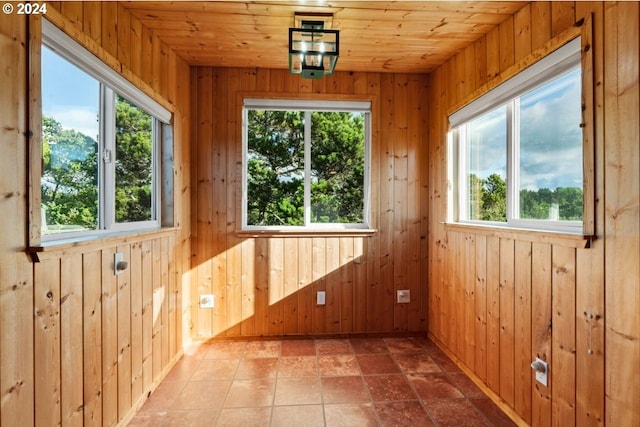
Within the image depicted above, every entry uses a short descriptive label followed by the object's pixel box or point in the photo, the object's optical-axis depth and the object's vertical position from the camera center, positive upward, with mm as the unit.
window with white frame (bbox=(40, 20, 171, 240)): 1393 +358
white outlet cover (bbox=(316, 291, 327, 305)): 2992 -805
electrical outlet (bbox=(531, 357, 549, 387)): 1647 -825
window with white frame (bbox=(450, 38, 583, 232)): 1588 +388
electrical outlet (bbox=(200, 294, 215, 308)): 2900 -807
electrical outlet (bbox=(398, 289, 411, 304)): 3055 -802
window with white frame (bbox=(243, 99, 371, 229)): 3021 +462
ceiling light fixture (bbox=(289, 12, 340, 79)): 1838 +933
